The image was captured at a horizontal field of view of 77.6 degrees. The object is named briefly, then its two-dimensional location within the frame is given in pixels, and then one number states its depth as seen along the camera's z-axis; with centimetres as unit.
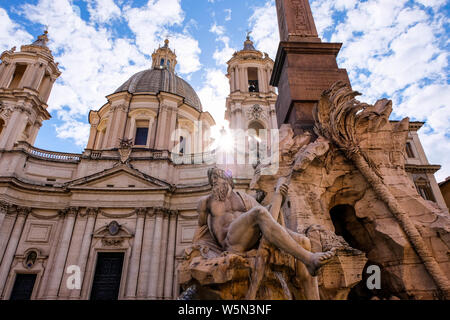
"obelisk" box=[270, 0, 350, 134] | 535
